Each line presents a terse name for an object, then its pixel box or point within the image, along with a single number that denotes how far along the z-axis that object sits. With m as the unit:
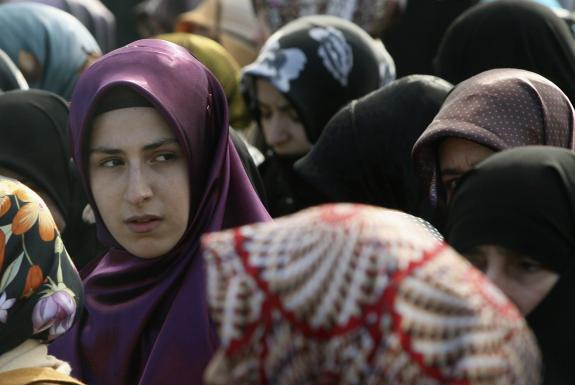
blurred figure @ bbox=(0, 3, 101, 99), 10.18
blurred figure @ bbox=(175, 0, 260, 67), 13.61
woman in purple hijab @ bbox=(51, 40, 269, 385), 6.34
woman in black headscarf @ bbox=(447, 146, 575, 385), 4.71
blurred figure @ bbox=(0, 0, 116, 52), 13.13
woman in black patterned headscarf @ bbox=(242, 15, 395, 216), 9.23
